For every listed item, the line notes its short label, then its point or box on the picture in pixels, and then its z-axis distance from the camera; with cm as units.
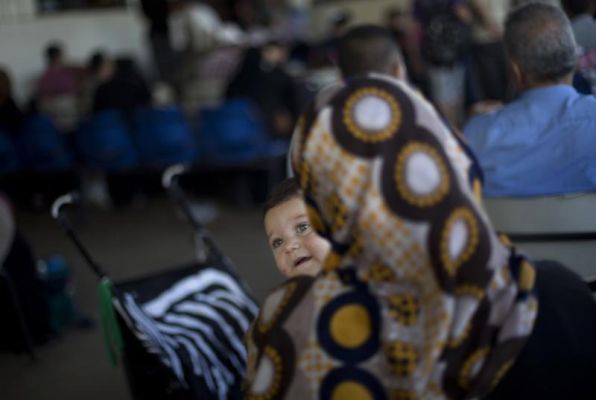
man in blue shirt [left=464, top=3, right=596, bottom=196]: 227
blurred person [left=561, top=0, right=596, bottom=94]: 255
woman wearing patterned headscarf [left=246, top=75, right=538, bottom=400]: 138
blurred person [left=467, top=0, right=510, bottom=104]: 646
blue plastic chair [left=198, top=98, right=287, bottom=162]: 638
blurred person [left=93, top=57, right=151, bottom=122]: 706
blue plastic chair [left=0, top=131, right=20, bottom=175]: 676
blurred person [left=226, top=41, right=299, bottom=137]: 684
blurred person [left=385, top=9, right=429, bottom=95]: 757
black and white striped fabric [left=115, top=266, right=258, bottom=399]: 267
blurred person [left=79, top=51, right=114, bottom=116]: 783
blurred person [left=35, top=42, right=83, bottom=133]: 865
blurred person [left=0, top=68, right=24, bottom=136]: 672
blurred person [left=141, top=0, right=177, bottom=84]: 967
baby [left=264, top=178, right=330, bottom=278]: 221
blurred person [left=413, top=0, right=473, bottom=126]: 711
